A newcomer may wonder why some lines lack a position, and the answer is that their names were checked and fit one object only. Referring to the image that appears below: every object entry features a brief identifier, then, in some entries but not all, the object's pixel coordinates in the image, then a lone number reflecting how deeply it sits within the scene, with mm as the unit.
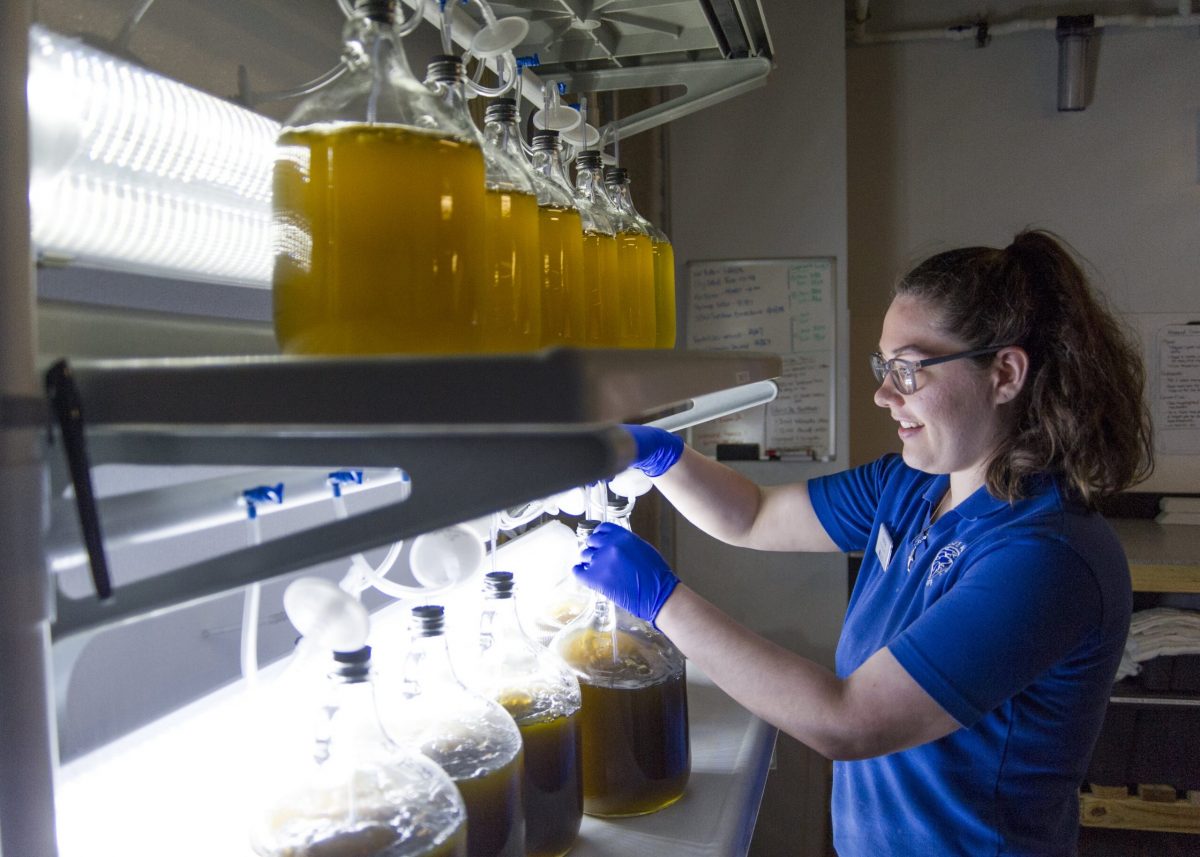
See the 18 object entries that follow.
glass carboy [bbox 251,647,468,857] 712
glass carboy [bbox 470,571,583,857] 988
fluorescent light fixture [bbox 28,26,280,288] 566
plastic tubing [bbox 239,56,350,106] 887
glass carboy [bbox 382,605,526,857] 852
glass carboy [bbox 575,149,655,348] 1102
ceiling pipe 3334
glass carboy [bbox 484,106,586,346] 925
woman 1229
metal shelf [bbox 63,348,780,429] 431
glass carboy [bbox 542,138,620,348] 1011
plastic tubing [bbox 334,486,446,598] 876
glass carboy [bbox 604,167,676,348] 1201
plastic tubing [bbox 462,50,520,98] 1047
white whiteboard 3305
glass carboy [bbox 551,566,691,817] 1116
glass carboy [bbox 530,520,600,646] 1311
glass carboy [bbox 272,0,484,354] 596
